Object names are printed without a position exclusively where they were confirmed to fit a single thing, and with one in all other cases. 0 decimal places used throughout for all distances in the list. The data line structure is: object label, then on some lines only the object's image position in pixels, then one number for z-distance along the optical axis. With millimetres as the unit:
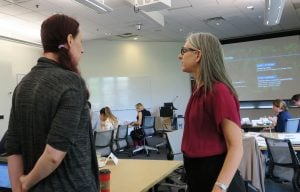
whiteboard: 9859
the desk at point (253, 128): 6789
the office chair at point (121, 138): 6801
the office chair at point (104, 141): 5629
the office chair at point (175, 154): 3252
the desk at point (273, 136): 3870
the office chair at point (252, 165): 2924
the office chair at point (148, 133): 7777
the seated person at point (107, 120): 6809
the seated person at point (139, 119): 8227
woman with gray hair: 1402
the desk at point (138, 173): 2113
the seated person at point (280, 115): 5465
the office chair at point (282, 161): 3524
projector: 5058
